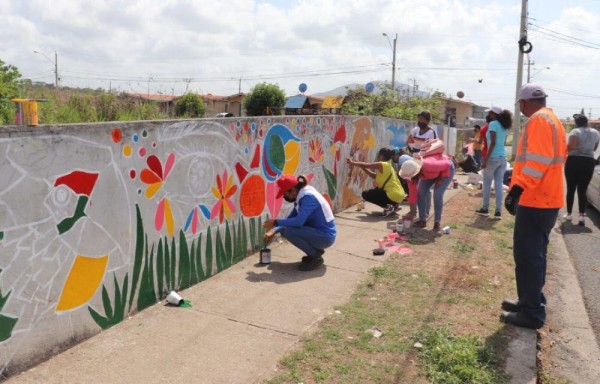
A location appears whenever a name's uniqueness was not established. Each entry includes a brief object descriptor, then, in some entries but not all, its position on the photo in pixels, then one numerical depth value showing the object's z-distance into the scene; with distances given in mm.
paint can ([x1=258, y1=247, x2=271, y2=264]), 5984
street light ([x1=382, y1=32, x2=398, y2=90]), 50419
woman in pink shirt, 7641
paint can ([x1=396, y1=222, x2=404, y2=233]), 7746
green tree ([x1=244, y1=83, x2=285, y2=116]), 44144
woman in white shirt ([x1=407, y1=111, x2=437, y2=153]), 9102
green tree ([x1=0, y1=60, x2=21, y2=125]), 4789
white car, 9359
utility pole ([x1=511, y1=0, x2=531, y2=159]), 22266
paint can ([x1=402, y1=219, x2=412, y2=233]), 7969
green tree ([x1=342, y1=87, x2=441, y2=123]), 17689
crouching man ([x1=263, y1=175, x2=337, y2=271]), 5746
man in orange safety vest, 4164
